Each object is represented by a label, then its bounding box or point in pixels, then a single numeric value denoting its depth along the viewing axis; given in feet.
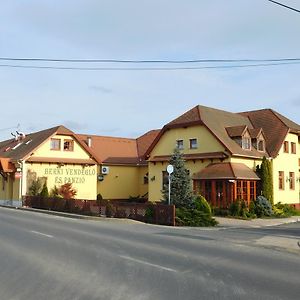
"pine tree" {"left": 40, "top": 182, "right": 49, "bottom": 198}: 117.14
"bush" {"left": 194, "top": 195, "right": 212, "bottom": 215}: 81.06
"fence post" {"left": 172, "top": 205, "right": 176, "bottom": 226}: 77.36
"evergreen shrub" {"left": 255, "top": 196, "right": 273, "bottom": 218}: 101.55
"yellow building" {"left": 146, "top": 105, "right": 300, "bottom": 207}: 107.04
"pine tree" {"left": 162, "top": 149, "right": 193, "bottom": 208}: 85.30
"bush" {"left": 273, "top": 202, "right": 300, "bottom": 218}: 105.70
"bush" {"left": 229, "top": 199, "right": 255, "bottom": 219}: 96.49
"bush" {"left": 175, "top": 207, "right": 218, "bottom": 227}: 78.33
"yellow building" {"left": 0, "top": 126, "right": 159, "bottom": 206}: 132.98
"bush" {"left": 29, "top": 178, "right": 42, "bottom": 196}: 129.29
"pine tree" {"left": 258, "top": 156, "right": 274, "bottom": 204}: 111.96
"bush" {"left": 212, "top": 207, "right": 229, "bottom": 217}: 100.07
